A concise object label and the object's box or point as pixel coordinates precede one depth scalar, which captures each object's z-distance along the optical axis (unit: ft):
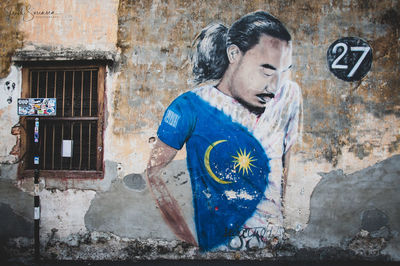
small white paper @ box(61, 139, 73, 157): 16.42
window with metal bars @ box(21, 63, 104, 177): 16.48
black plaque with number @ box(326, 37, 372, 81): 16.07
